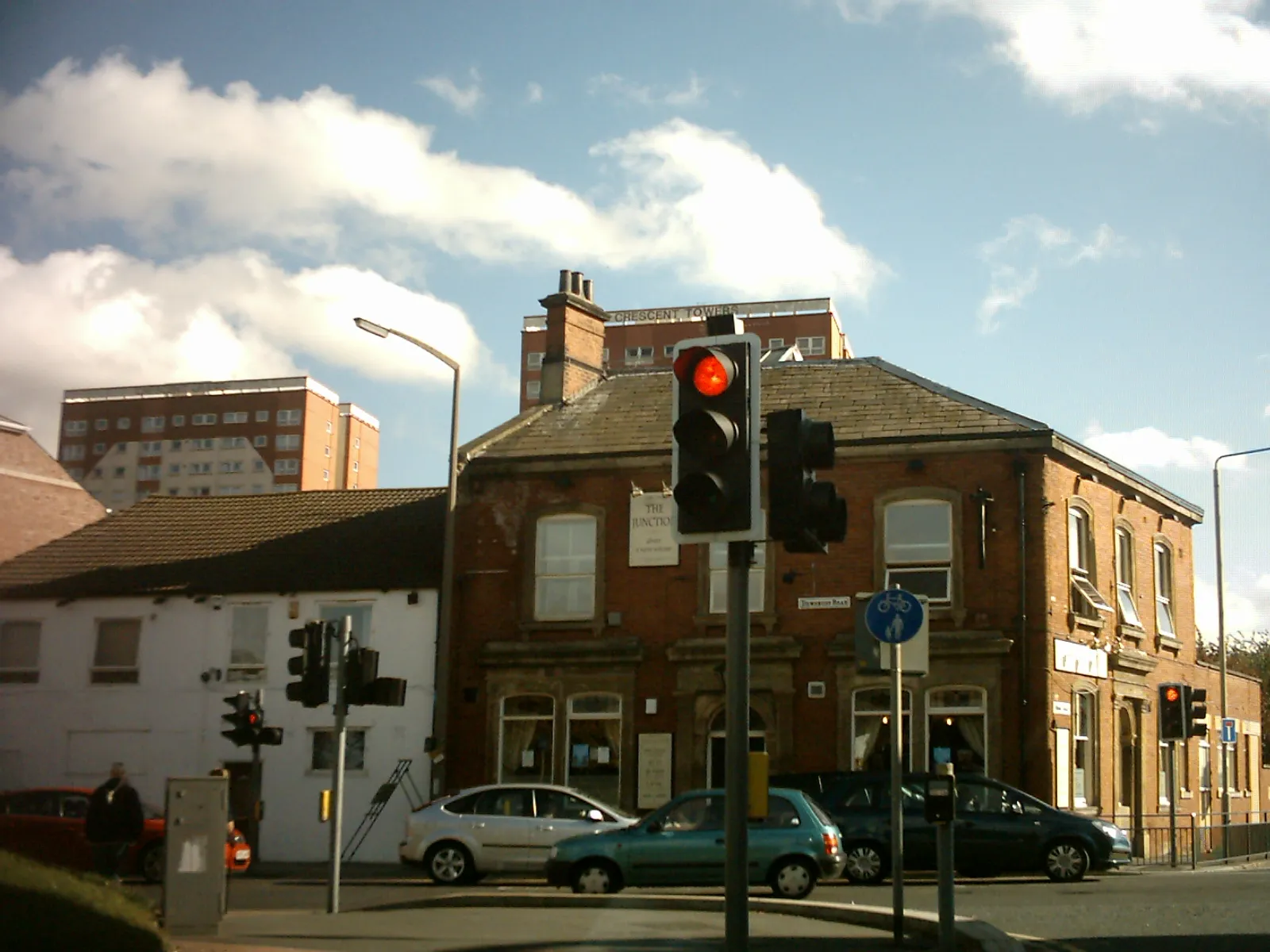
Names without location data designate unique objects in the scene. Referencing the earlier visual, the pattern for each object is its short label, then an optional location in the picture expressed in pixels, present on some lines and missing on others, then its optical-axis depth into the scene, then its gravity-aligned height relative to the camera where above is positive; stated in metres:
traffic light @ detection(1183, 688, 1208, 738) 27.74 +0.22
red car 24.52 -2.01
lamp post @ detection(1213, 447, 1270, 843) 38.75 +4.56
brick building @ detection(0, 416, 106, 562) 40.06 +5.37
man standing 20.98 -1.55
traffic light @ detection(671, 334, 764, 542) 8.70 +1.46
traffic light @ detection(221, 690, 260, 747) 24.05 -0.23
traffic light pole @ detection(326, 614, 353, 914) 16.72 -0.73
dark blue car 23.30 -1.66
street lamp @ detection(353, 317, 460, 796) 28.77 +2.40
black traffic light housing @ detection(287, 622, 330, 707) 16.94 +0.40
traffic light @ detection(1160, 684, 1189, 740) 27.73 +0.23
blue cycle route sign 14.09 +0.90
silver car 23.42 -1.71
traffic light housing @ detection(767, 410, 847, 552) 9.13 +1.30
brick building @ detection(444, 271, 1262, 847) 29.11 +2.14
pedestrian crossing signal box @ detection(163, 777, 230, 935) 15.09 -1.43
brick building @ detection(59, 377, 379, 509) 113.06 +19.15
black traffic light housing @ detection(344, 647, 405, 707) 16.97 +0.30
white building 32.41 +1.12
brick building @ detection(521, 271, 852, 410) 98.81 +24.18
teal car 20.16 -1.72
